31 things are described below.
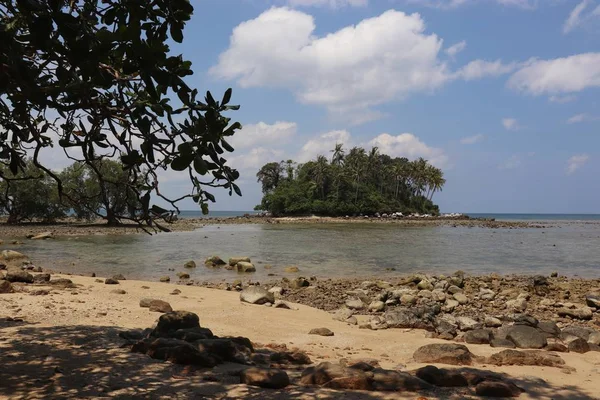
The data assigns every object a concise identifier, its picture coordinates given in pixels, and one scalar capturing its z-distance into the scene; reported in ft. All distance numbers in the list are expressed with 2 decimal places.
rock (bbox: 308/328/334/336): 29.39
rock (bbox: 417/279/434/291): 50.76
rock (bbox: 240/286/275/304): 39.60
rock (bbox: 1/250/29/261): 56.99
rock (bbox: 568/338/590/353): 26.55
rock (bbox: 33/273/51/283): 39.84
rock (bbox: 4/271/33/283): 37.65
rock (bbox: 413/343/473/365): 22.20
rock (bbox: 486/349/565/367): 21.84
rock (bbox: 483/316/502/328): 34.27
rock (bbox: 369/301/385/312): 40.78
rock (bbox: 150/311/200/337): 22.94
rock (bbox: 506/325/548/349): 26.96
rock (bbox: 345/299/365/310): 41.14
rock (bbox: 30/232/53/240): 115.49
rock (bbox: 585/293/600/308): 41.69
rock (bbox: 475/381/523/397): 16.20
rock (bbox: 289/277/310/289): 51.79
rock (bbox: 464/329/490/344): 28.78
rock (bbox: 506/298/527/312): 41.50
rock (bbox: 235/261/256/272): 67.11
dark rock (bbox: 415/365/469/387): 17.13
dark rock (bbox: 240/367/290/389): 16.20
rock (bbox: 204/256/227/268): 72.28
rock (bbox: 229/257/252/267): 71.10
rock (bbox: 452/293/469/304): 44.14
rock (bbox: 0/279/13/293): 32.37
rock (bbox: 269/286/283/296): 47.57
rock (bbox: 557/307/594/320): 38.01
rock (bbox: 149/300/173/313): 32.42
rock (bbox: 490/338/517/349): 27.20
